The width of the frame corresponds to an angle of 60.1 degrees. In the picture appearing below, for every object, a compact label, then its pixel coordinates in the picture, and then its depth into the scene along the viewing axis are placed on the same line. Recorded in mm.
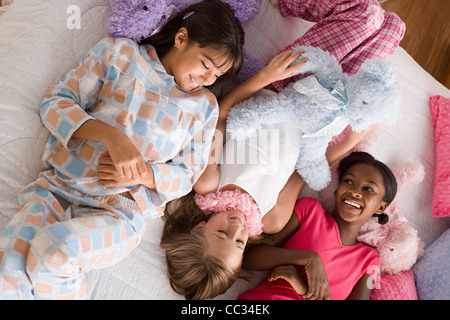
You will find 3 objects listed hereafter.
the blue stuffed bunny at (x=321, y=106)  1021
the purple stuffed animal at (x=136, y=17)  1084
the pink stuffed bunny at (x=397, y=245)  1312
